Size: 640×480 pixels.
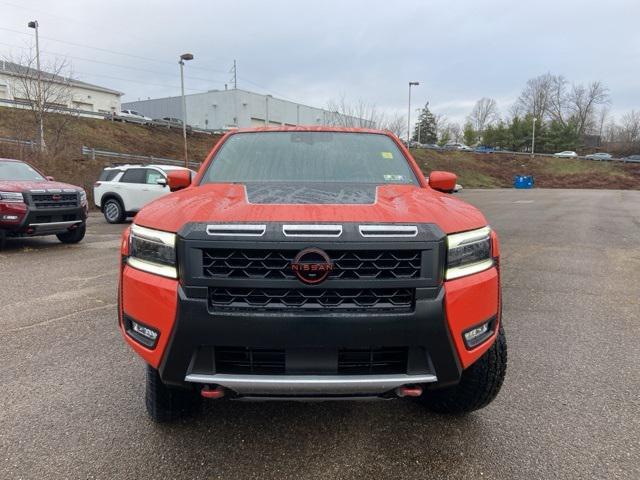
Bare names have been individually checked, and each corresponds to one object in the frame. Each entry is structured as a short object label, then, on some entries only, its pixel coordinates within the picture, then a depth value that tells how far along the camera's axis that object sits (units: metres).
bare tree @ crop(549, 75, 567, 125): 93.81
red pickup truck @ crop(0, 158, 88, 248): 7.73
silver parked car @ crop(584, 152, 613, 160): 63.45
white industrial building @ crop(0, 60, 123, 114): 21.39
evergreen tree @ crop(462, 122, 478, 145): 84.38
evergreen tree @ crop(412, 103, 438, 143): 79.00
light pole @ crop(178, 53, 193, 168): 22.59
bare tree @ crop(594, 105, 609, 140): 94.19
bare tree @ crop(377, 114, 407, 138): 37.70
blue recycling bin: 45.72
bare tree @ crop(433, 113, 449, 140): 80.55
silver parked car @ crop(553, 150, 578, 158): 63.62
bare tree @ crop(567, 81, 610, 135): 94.19
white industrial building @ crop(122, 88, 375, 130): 59.28
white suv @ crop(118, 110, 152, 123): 35.57
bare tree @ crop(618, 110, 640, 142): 85.38
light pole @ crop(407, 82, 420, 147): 44.53
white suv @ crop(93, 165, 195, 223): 12.57
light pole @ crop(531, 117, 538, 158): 69.54
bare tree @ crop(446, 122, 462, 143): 89.62
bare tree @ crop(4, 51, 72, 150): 20.67
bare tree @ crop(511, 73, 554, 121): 93.81
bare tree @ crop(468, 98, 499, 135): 103.06
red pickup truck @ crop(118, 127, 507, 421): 1.95
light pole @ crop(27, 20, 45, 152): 19.89
